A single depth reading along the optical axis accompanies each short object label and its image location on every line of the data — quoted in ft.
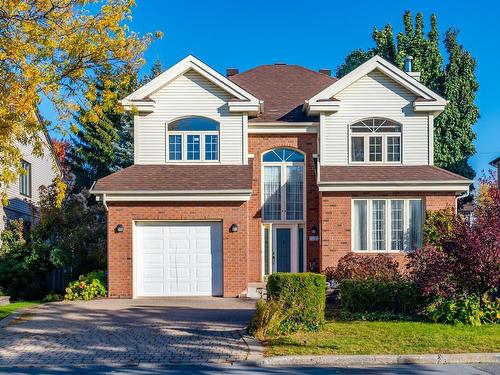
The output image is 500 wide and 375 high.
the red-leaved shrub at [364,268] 56.69
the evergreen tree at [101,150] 118.83
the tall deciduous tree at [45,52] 42.16
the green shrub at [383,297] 46.75
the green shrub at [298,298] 41.52
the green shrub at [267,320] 39.99
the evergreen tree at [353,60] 143.05
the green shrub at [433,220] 64.80
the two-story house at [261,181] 65.00
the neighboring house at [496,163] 133.18
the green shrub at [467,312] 42.80
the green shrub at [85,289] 63.05
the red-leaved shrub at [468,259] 42.80
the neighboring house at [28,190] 84.02
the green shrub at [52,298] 65.41
